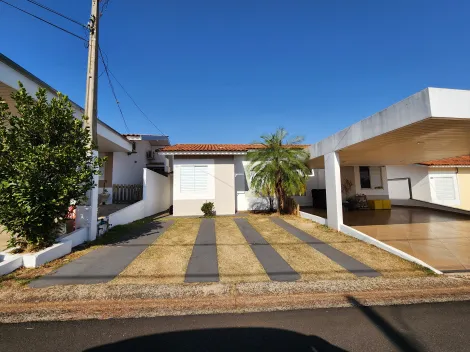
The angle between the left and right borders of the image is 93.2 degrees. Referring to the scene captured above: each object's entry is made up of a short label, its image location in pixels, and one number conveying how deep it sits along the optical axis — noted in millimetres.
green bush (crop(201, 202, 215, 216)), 11781
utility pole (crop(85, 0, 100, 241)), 6895
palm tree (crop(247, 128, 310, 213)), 10820
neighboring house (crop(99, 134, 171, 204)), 13078
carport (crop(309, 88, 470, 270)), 4848
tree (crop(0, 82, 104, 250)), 4848
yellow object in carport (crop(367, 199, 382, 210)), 14742
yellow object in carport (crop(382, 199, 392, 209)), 14781
